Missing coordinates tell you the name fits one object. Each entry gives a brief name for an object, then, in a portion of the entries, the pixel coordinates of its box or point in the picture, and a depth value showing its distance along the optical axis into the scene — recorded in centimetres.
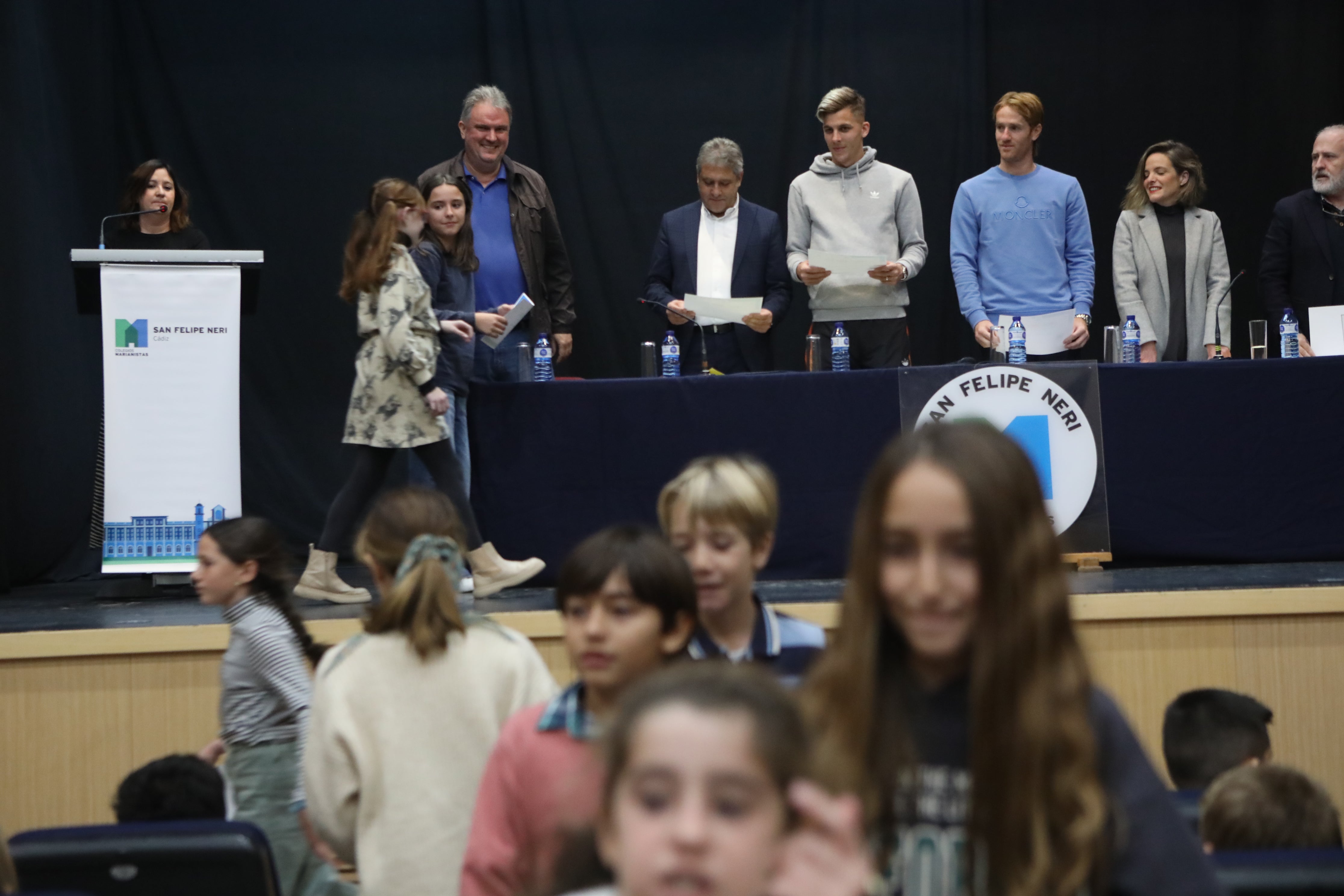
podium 486
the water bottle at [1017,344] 520
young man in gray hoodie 566
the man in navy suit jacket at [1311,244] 582
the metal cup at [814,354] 540
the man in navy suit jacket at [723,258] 571
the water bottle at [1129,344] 546
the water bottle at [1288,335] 526
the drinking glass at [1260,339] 535
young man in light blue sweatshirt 569
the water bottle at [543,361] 539
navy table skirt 510
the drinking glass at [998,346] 534
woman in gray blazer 582
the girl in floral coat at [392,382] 484
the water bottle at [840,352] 543
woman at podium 550
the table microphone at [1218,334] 570
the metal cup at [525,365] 542
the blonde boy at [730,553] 232
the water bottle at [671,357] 543
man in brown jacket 555
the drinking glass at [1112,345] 550
